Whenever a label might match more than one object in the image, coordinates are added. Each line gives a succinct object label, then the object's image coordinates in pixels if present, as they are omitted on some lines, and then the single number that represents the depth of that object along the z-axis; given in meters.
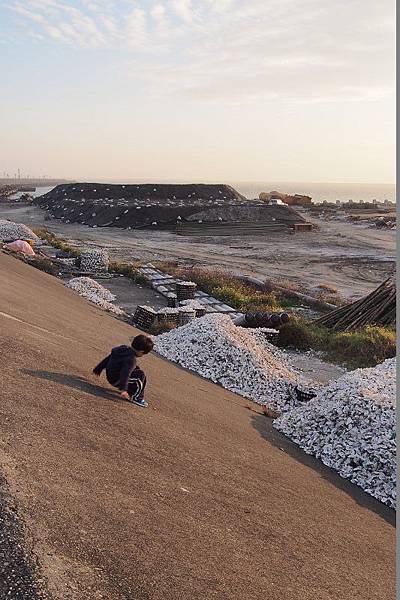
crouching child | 6.40
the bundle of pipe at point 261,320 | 15.02
